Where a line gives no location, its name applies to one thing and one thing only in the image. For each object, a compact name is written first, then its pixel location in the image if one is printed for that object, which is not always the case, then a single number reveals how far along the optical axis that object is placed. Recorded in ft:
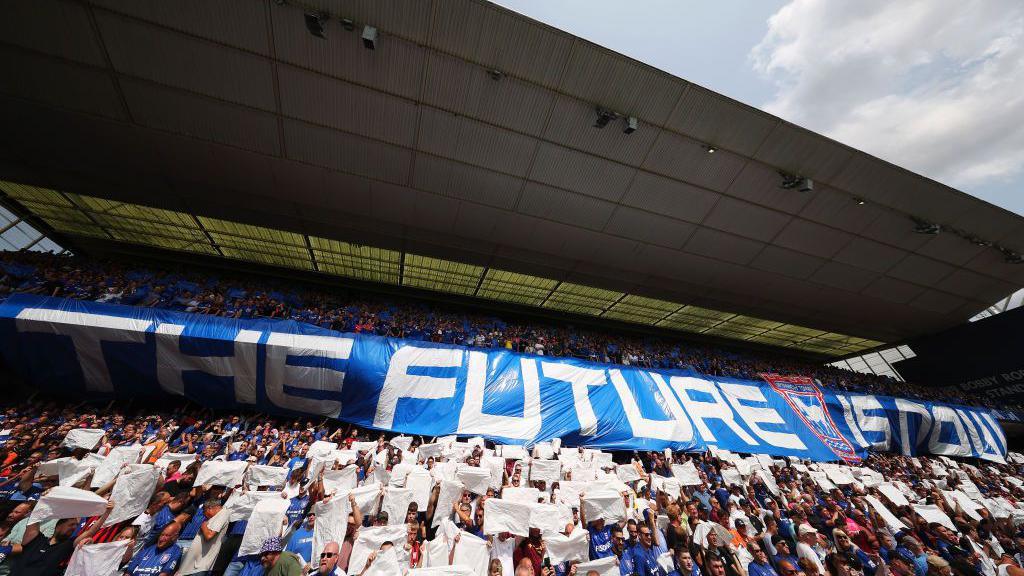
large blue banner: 24.40
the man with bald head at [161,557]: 10.80
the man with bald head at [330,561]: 10.57
